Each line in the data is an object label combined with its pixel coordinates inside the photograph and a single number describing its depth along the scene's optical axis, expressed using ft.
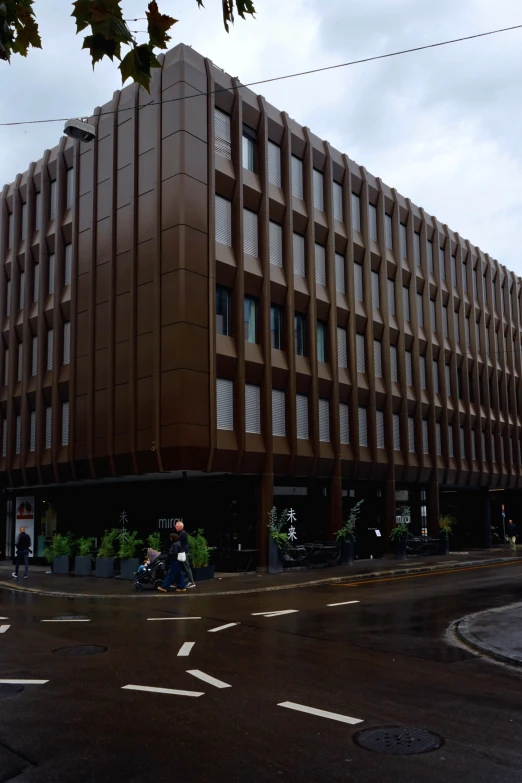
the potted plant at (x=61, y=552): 90.99
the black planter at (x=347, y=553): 97.99
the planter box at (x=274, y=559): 87.10
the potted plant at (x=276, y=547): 86.99
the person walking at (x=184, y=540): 67.36
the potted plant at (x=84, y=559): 87.30
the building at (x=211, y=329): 84.58
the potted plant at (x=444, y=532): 121.19
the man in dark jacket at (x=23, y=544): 83.41
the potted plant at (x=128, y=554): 79.92
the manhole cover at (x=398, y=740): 21.36
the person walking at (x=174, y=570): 67.51
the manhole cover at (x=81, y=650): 37.22
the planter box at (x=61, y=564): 90.94
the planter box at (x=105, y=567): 83.66
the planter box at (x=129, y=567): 79.61
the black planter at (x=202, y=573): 76.84
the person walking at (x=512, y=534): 134.55
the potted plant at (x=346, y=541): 96.68
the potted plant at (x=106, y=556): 83.76
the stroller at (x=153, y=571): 69.10
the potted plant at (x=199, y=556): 76.89
